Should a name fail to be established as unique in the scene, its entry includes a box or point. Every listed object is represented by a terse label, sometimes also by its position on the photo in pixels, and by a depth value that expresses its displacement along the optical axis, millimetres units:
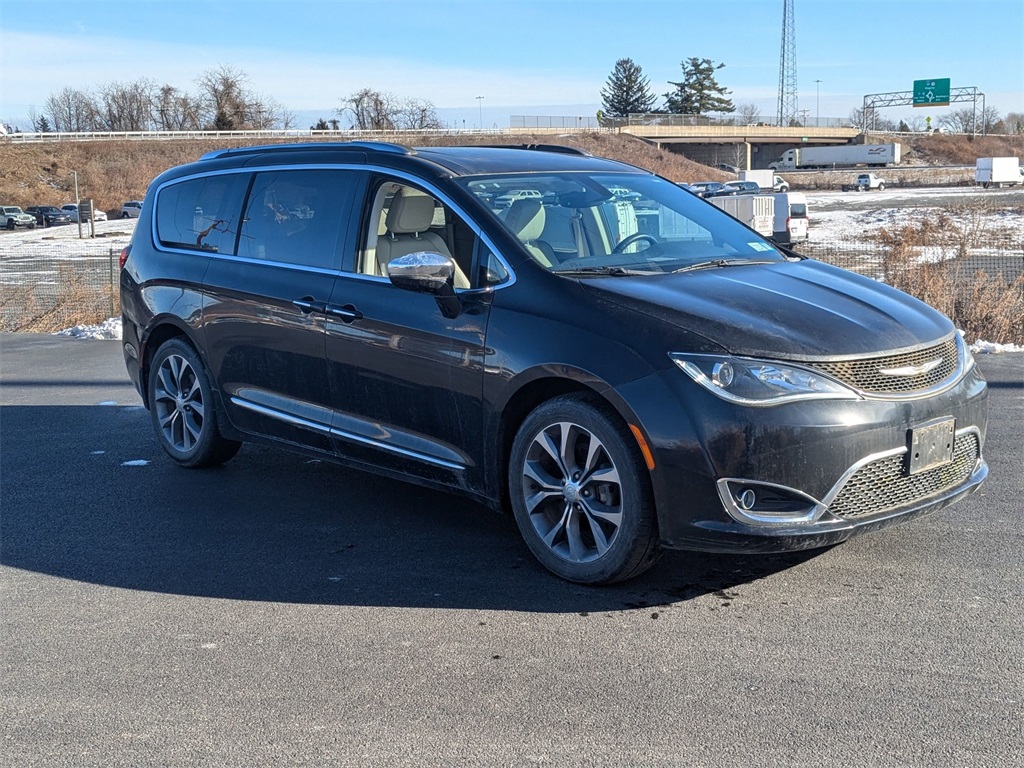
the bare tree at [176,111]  104625
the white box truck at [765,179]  75325
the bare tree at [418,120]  109188
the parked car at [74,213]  59156
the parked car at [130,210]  61438
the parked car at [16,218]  55438
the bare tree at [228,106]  101000
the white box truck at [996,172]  81312
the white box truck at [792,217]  26852
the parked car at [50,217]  58938
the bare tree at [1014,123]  162375
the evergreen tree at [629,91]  147250
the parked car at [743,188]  49741
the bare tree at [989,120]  163700
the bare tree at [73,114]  115250
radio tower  137375
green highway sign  125562
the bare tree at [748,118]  127425
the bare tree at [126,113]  113081
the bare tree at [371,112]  110812
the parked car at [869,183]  83500
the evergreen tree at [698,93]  147250
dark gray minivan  4203
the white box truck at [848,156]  112188
